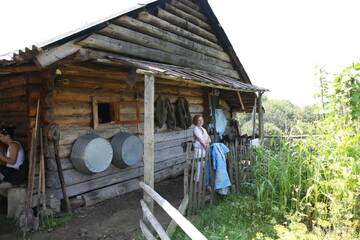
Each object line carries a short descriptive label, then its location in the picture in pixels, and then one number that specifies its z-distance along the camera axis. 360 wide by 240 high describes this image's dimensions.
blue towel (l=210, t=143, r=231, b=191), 5.74
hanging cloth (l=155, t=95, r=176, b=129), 7.90
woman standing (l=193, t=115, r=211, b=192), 6.54
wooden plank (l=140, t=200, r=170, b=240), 3.89
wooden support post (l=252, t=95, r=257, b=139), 10.32
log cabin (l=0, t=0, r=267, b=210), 5.22
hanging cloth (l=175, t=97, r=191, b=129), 8.73
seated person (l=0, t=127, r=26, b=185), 5.83
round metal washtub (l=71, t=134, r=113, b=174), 5.81
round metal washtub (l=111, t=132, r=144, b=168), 6.54
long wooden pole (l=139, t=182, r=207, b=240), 2.75
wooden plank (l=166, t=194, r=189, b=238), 4.58
